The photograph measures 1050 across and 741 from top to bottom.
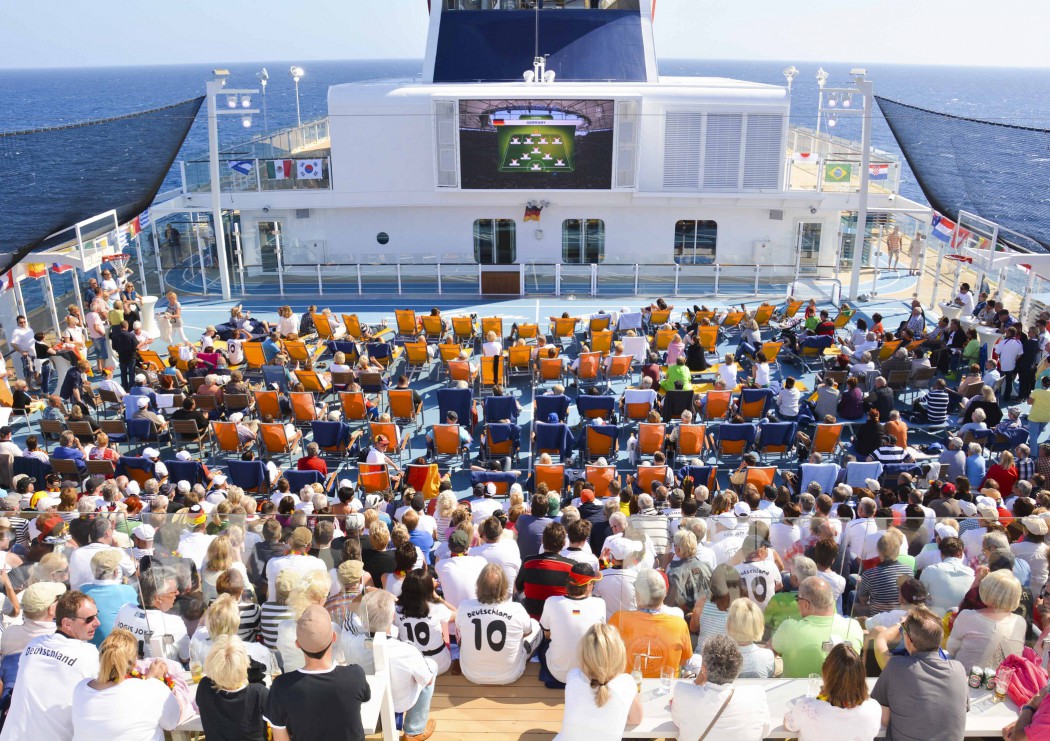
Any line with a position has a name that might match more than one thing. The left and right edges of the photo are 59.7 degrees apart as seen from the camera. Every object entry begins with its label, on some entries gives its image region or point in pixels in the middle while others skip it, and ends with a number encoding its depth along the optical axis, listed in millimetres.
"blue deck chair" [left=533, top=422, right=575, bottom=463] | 11766
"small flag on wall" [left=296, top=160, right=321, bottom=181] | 21938
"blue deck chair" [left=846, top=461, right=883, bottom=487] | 10438
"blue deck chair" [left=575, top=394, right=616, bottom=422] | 12609
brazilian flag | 21812
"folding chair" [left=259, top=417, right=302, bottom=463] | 12070
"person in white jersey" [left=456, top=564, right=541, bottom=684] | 5758
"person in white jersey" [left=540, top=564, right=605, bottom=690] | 5645
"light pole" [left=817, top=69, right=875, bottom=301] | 19312
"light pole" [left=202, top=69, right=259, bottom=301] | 20094
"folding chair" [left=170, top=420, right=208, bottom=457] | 12203
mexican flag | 21922
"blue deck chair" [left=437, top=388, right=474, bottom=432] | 12828
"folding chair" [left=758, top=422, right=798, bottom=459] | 11719
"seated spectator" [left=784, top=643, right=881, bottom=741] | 4523
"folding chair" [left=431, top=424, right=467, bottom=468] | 11797
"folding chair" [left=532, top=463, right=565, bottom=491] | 10508
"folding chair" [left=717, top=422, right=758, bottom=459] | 11789
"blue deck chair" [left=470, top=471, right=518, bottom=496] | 10203
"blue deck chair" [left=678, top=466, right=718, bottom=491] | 10602
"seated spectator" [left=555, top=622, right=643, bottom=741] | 4645
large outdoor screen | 20891
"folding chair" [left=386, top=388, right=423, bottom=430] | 12898
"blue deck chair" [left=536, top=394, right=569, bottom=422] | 12445
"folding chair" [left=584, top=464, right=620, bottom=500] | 10352
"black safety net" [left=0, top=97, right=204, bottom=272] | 16719
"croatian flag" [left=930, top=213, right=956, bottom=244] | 18891
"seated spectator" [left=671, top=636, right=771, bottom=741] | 4668
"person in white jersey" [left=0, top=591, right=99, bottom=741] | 4812
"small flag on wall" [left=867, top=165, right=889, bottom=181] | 21688
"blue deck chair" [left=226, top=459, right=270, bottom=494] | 10695
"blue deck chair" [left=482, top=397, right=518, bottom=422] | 12562
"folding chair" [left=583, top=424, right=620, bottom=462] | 11836
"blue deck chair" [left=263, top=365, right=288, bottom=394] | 13891
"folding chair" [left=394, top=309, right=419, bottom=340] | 16812
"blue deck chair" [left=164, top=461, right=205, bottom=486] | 10602
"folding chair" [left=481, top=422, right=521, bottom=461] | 11781
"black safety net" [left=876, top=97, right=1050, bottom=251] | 20219
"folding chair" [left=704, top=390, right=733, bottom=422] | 12852
